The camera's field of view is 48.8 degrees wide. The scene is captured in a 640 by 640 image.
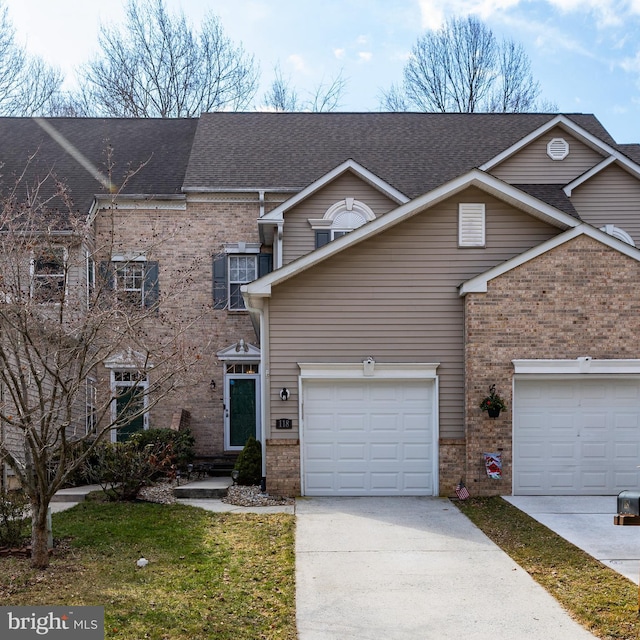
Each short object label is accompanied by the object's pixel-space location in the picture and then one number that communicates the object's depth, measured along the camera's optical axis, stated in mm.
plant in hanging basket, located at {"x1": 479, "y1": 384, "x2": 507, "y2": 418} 11719
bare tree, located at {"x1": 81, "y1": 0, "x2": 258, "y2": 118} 29875
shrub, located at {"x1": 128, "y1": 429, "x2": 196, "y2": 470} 14002
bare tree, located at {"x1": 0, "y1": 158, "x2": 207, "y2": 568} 7445
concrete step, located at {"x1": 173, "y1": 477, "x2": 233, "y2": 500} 12500
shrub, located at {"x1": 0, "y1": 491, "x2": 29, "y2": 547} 8359
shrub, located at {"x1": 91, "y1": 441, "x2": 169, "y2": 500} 11688
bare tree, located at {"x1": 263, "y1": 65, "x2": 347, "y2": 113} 34438
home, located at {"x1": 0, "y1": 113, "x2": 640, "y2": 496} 11961
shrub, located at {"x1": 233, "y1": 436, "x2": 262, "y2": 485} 13047
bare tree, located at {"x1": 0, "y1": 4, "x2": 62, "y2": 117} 28516
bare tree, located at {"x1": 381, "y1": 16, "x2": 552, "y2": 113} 33719
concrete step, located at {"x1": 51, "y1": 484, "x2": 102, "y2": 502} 12047
